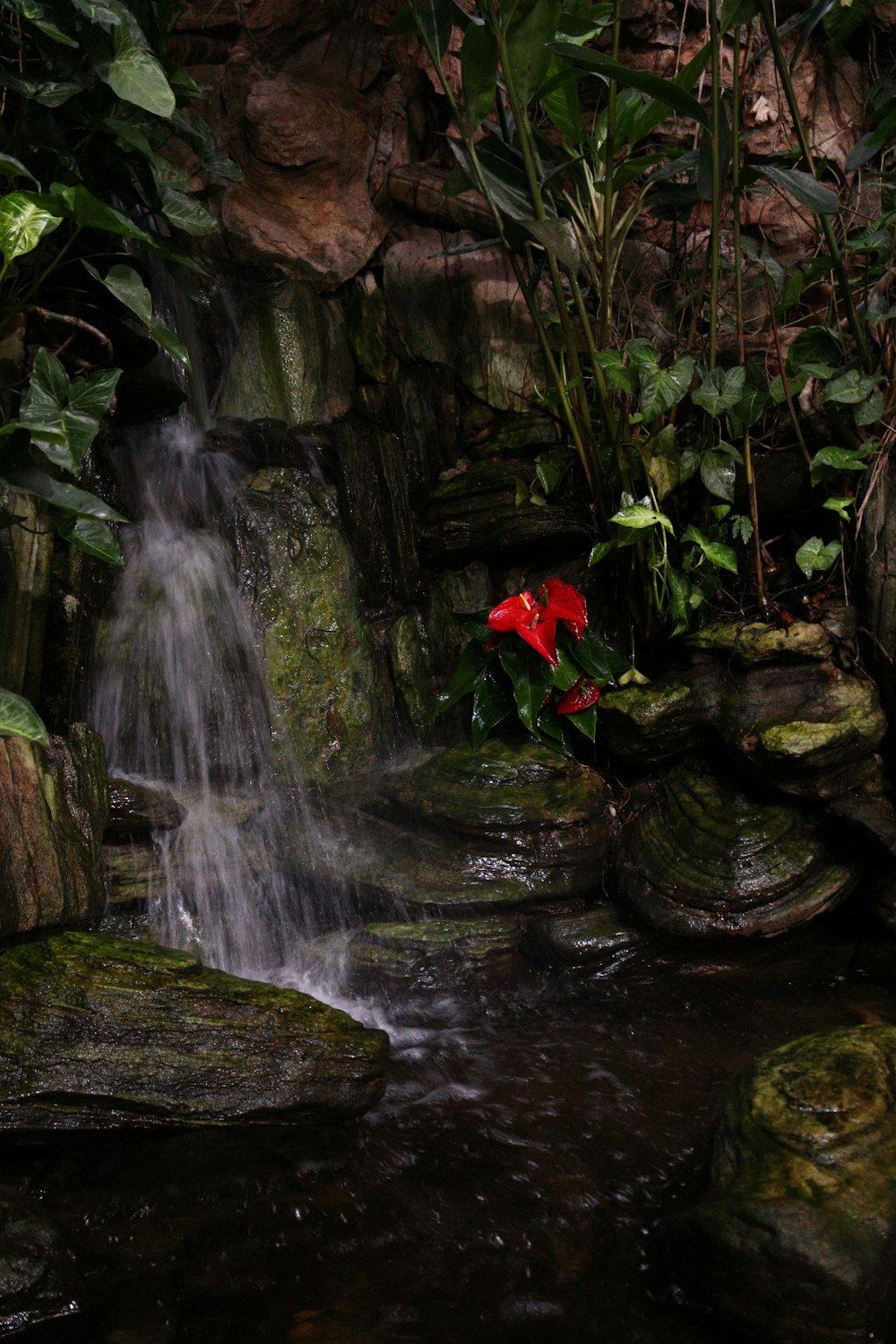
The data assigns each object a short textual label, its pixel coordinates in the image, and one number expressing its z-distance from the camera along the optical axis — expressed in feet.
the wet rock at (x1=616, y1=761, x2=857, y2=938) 10.99
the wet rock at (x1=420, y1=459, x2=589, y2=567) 13.69
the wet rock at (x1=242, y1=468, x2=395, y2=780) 13.96
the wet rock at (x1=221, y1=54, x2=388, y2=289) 16.74
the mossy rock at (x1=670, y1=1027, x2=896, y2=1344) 5.91
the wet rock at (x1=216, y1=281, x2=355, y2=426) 15.99
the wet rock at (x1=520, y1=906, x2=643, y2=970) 11.07
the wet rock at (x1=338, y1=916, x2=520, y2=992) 10.71
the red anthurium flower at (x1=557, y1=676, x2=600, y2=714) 12.39
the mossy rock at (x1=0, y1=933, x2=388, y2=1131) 7.51
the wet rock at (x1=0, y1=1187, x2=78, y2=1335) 6.10
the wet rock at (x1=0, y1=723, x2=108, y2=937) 8.77
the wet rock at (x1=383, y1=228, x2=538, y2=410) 15.31
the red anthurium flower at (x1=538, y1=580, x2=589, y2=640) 12.01
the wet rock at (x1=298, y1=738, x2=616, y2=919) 11.43
